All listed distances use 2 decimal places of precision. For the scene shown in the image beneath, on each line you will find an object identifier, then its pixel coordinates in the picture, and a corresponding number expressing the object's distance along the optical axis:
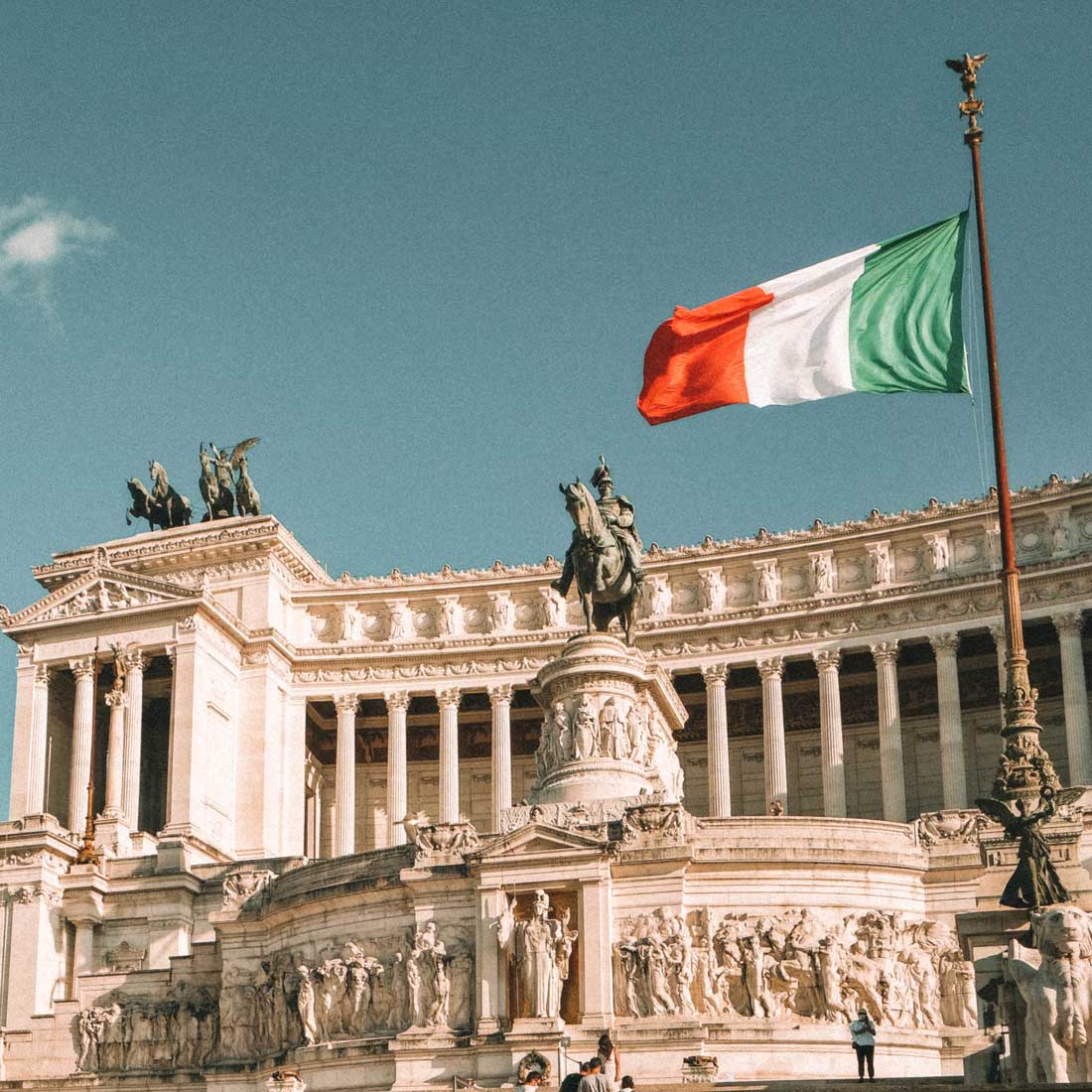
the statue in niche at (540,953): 40.06
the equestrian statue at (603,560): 49.59
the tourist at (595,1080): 21.91
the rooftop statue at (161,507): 90.50
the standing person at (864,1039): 33.72
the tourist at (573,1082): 22.64
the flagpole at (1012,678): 27.67
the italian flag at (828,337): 34.94
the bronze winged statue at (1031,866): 26.23
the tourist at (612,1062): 25.61
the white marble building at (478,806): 40.75
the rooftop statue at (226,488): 89.81
